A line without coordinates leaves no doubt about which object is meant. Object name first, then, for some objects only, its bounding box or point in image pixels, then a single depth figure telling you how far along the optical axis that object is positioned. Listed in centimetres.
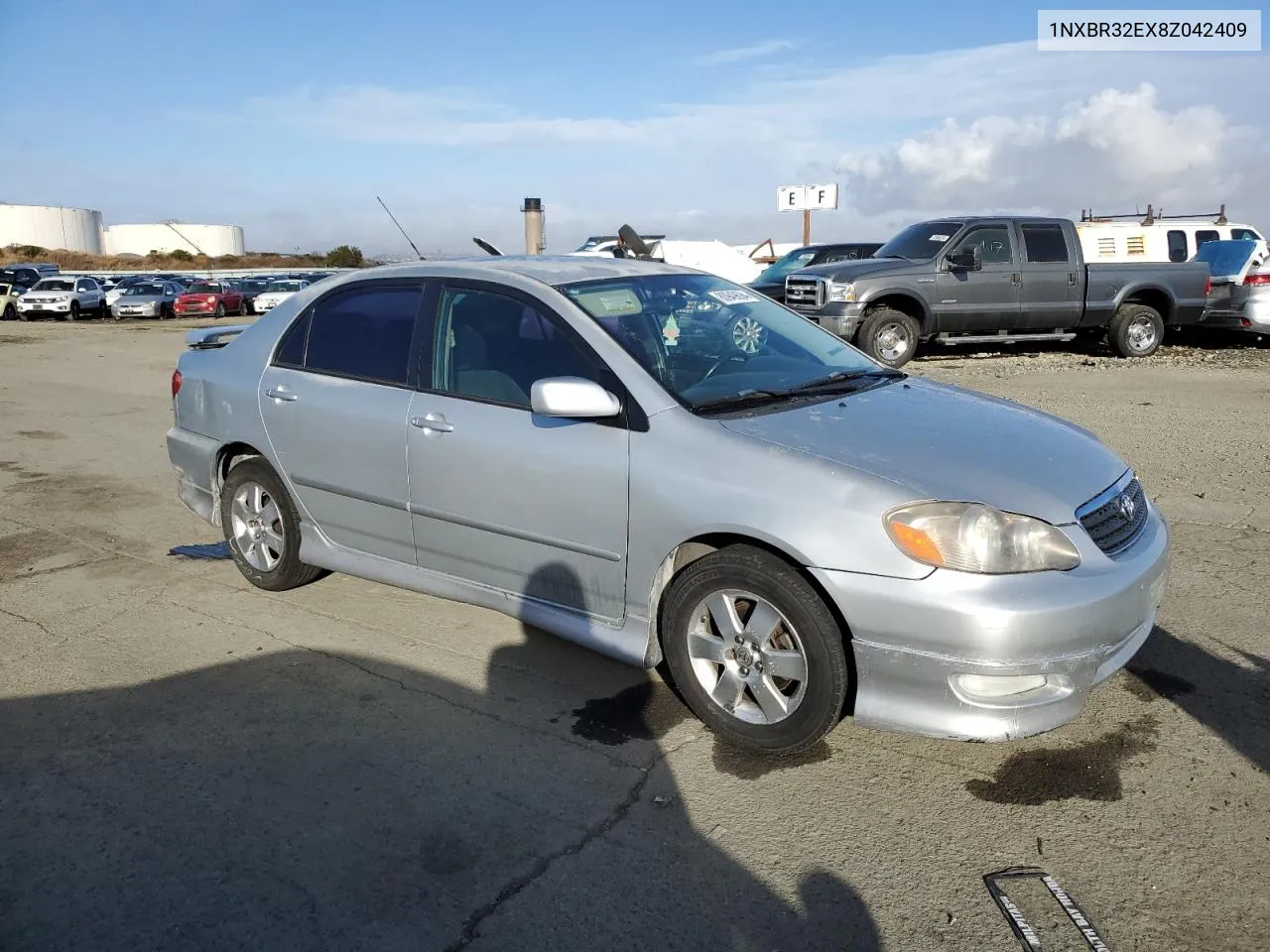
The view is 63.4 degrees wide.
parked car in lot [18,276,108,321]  3409
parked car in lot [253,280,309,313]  3313
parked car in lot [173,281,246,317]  3462
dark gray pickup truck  1314
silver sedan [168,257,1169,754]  320
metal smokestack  958
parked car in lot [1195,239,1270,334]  1498
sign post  3072
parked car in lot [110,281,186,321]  3456
